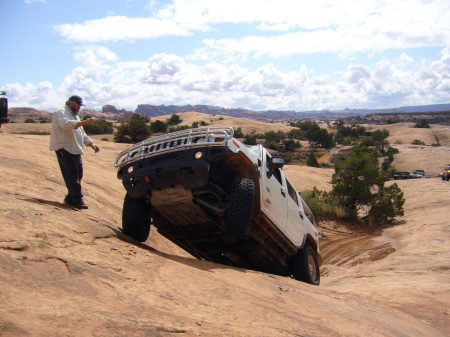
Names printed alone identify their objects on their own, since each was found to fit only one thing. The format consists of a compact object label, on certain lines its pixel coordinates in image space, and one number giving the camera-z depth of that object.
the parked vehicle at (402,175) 38.85
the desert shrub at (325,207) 18.09
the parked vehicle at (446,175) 33.87
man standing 6.38
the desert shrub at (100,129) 41.36
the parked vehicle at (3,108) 18.59
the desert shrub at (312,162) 40.22
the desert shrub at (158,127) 48.03
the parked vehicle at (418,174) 39.00
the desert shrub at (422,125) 88.62
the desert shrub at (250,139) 52.13
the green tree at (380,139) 53.72
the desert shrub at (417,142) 66.66
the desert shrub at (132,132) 33.59
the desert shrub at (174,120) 74.60
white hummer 5.52
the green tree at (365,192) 19.00
